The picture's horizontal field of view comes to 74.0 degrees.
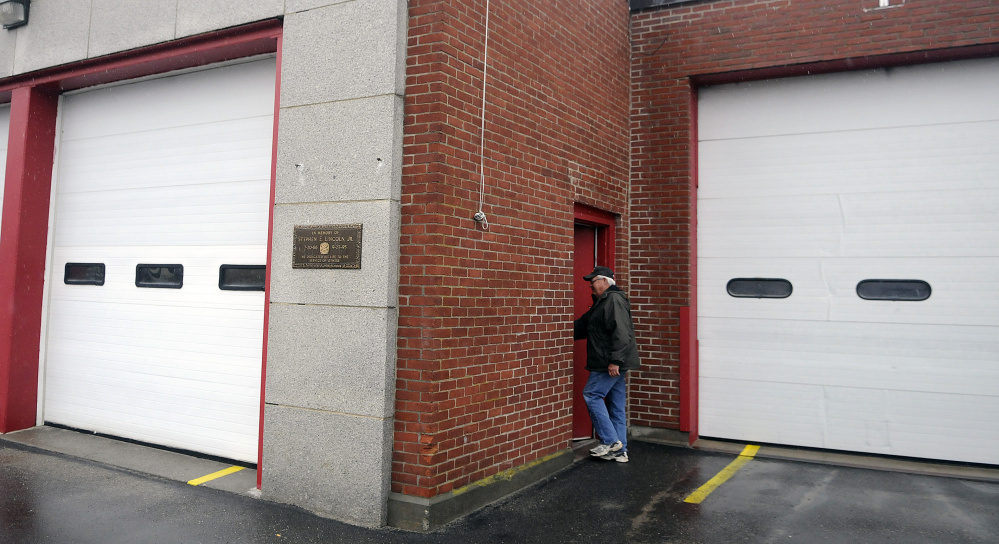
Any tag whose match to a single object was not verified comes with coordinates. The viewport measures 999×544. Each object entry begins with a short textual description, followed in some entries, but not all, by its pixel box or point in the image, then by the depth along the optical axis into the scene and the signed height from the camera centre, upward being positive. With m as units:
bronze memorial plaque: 5.07 +0.49
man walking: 6.62 -0.38
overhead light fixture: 7.44 +3.27
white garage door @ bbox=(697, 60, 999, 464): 6.80 +0.66
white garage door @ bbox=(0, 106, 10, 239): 8.44 +2.26
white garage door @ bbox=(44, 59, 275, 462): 6.37 +0.51
